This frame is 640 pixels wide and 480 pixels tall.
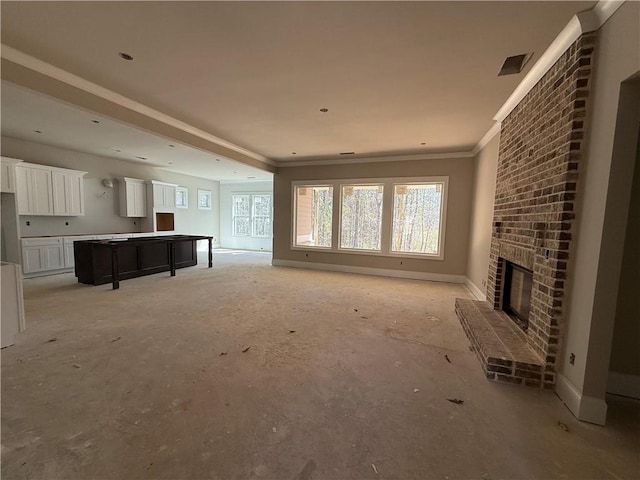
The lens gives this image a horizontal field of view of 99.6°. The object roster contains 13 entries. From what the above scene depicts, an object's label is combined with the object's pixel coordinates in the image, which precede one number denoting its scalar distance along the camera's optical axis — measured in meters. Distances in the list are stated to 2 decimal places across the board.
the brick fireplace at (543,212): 2.01
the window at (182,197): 9.26
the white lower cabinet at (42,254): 5.39
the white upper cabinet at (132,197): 7.40
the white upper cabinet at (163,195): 7.94
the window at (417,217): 6.01
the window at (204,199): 10.05
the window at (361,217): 6.50
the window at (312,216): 7.05
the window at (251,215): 10.25
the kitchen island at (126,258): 4.92
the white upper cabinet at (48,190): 5.46
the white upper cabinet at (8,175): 4.98
